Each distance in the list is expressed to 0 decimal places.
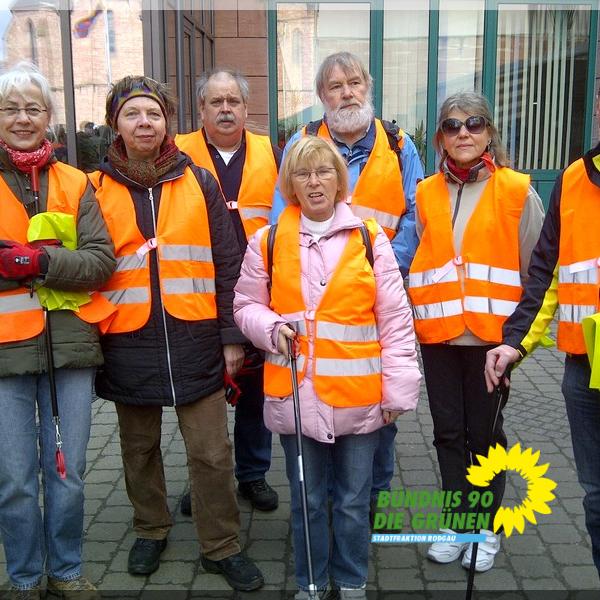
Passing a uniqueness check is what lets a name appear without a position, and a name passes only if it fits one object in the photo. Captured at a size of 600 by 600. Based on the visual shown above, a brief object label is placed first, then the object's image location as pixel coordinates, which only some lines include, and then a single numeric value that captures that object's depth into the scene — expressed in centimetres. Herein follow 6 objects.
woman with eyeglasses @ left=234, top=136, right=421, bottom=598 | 283
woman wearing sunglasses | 314
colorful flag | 697
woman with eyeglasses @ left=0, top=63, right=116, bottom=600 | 285
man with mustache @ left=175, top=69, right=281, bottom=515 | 366
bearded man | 354
